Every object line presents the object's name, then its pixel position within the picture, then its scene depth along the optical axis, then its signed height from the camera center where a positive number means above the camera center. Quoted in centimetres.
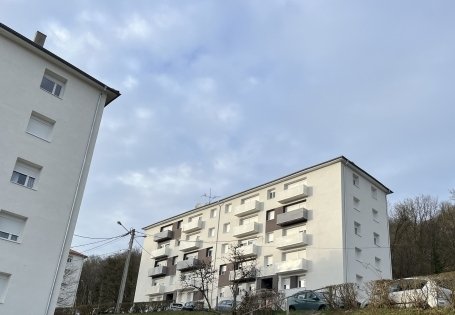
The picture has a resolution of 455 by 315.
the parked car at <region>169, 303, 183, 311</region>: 3900 +246
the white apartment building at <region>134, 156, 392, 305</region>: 4028 +1079
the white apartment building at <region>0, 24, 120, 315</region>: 2272 +809
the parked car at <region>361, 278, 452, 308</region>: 1627 +228
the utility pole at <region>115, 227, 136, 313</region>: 3482 +373
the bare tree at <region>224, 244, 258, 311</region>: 4301 +707
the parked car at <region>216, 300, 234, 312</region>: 3104 +239
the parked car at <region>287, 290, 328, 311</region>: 2402 +260
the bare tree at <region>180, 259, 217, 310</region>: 5132 +644
